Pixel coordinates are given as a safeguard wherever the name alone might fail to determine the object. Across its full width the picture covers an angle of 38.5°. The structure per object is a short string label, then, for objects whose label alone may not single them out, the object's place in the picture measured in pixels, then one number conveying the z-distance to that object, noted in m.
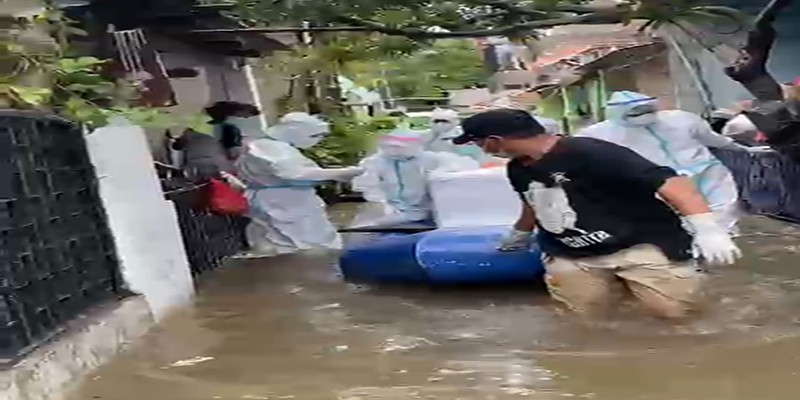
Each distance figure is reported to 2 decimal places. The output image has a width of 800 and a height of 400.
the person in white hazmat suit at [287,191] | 10.10
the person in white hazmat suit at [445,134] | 11.07
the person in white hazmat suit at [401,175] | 9.95
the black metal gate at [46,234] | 4.84
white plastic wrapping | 8.77
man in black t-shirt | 5.49
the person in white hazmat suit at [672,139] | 9.09
